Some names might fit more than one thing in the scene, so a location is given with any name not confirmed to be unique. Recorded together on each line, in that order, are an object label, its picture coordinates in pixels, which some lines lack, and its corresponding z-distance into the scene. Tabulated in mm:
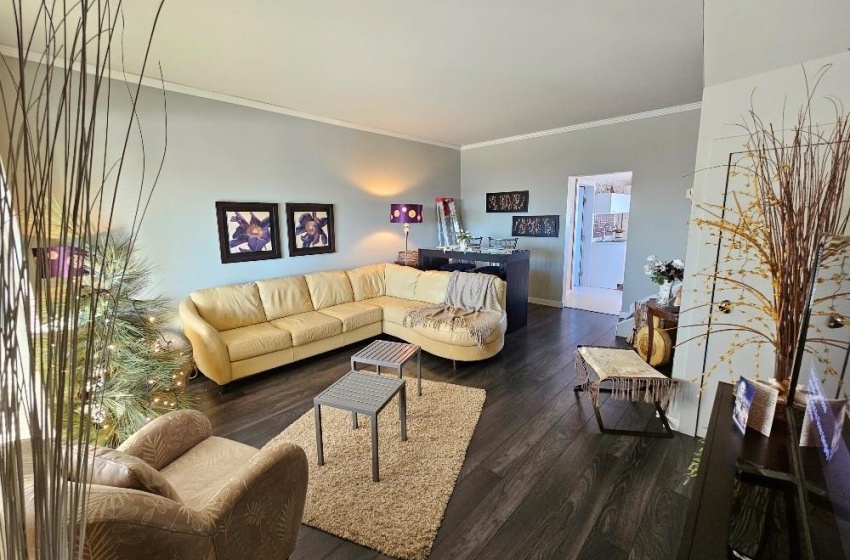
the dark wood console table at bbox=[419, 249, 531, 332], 4387
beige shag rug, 1762
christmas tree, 2020
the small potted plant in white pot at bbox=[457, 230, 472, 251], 5070
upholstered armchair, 945
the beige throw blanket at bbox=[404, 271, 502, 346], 3510
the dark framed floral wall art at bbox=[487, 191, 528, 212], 5707
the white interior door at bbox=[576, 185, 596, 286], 6357
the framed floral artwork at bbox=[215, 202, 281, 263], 3756
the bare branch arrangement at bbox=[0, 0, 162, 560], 563
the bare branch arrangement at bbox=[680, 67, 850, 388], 1317
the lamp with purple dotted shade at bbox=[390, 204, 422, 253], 4922
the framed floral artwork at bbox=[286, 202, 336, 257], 4273
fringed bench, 2383
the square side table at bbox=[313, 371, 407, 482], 2029
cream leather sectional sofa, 3146
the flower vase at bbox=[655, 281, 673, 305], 3079
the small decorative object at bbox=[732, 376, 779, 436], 1368
